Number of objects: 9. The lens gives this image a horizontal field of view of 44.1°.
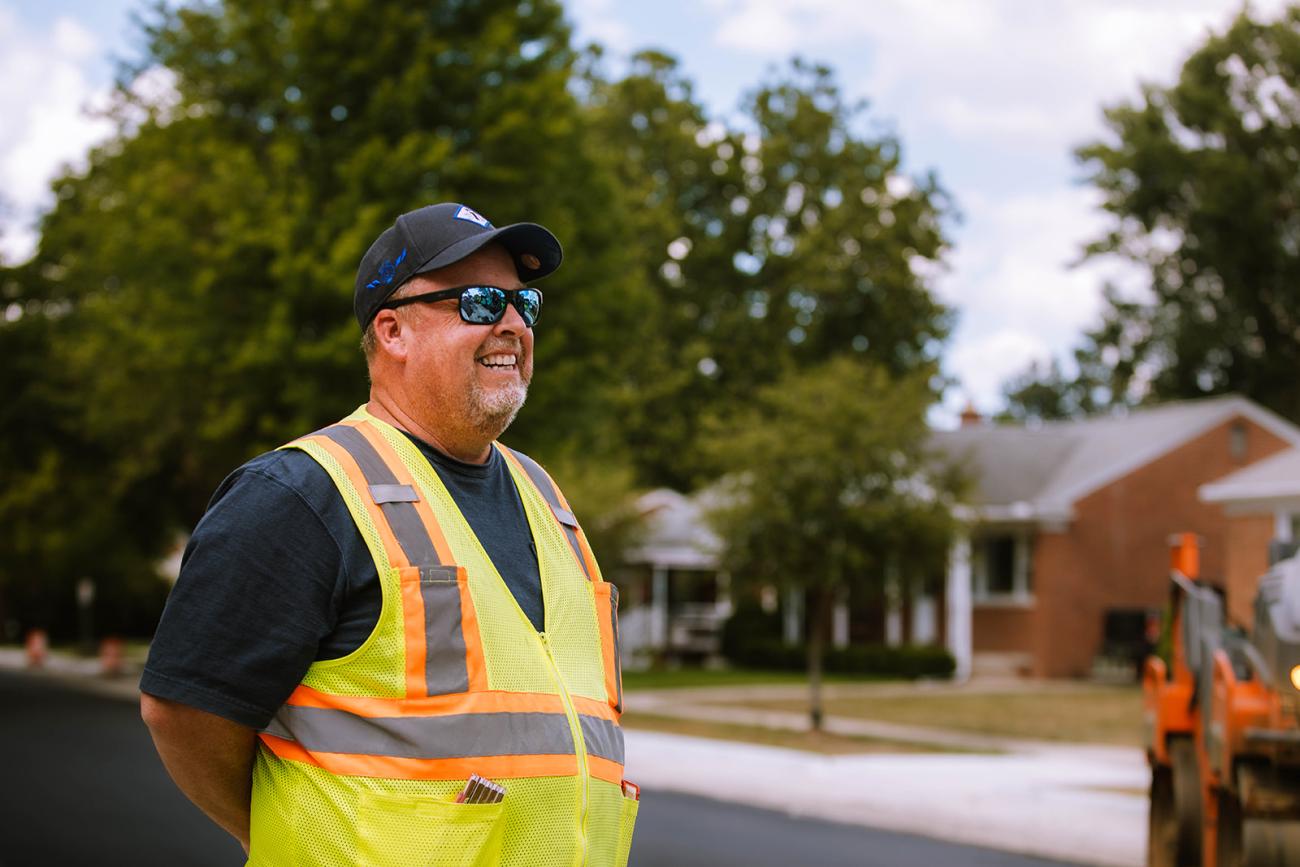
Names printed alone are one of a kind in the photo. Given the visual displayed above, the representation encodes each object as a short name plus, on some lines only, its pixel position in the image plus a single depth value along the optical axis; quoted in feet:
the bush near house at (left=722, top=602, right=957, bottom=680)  106.83
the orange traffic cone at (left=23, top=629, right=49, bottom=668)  125.80
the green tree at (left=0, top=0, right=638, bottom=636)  71.10
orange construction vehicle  24.79
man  8.39
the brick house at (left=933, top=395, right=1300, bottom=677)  108.17
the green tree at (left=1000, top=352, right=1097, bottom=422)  284.41
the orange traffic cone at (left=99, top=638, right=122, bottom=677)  109.91
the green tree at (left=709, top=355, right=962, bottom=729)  67.26
